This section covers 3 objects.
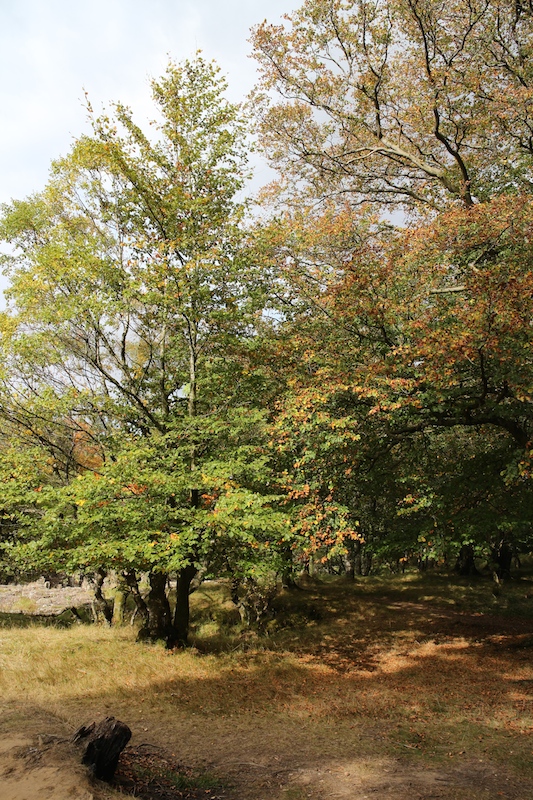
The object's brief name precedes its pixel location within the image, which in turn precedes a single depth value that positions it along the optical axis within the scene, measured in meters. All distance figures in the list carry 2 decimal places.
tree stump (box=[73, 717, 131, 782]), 5.55
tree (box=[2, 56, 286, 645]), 11.45
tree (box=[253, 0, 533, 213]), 13.86
